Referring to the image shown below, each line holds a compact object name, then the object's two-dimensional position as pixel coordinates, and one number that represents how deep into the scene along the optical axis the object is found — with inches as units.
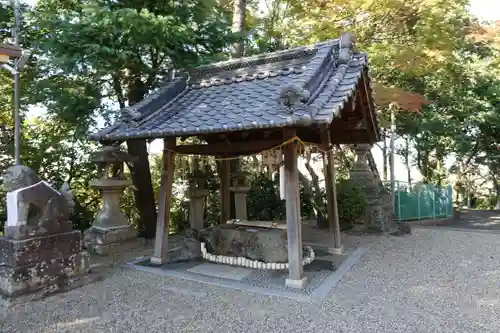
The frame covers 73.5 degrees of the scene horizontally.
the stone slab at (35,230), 177.2
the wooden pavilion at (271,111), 181.9
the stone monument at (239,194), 358.6
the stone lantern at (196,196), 335.9
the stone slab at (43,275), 173.3
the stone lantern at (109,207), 272.7
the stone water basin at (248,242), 229.9
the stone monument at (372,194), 366.0
